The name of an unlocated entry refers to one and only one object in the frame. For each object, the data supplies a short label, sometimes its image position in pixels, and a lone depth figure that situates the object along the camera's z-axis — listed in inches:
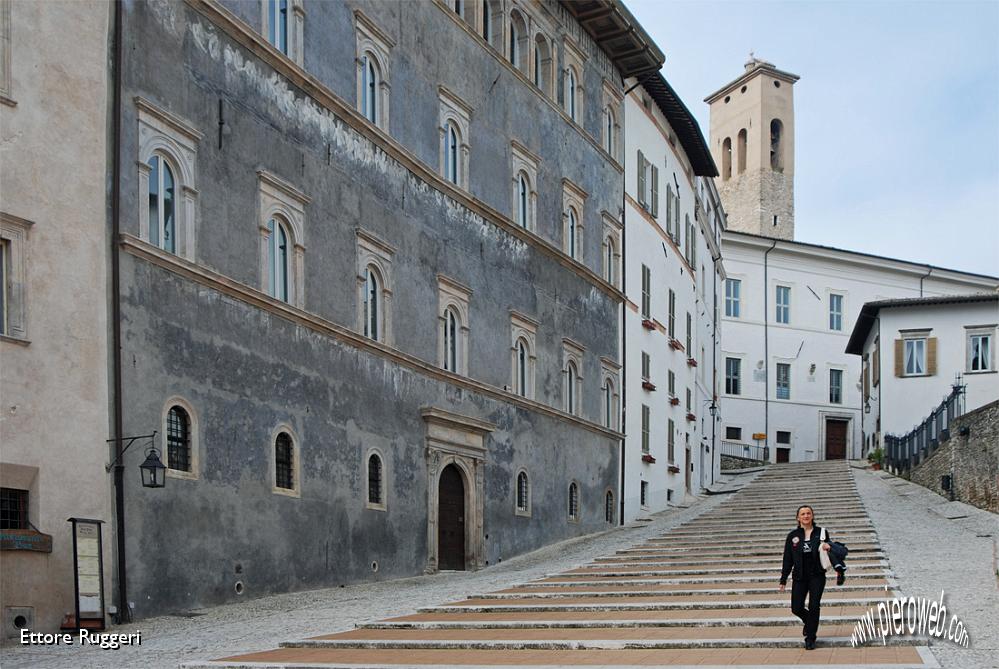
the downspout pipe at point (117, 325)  641.6
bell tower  2908.5
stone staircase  521.7
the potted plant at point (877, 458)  1720.0
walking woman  505.7
